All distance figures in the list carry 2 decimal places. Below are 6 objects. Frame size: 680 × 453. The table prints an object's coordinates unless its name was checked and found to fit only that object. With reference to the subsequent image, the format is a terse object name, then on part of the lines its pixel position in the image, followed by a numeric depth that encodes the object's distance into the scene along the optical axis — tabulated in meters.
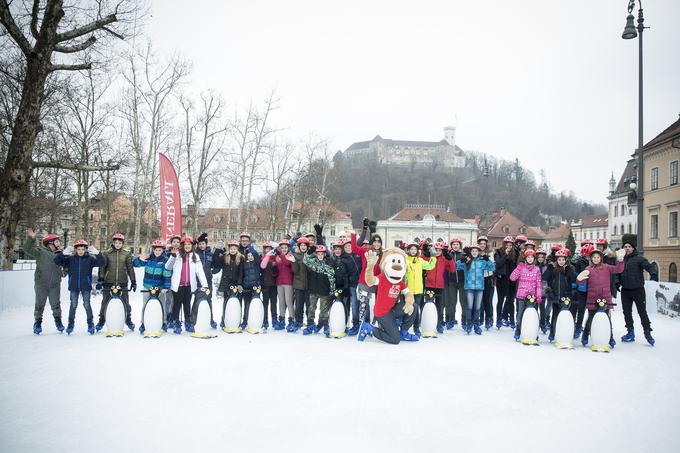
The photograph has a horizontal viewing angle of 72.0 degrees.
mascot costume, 8.13
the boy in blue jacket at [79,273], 8.32
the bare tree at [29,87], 8.41
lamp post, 12.34
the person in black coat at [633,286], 8.45
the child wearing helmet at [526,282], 8.40
